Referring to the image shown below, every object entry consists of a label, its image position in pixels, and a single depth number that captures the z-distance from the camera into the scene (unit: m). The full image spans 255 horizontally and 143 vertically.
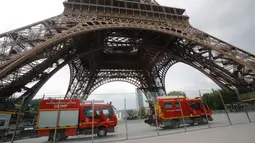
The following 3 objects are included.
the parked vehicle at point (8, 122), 11.48
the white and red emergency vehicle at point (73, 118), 8.82
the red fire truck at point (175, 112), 11.55
